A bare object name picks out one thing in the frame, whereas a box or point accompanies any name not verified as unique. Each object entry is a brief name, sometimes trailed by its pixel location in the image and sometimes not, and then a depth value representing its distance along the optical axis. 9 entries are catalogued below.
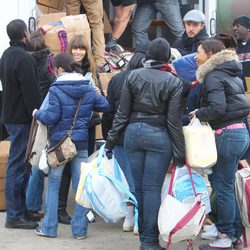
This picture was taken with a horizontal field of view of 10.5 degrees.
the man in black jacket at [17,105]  11.65
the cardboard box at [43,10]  15.06
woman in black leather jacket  10.01
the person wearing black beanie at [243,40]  13.56
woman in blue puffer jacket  11.11
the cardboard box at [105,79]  14.65
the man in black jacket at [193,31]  13.40
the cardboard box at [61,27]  14.26
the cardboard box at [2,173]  13.08
